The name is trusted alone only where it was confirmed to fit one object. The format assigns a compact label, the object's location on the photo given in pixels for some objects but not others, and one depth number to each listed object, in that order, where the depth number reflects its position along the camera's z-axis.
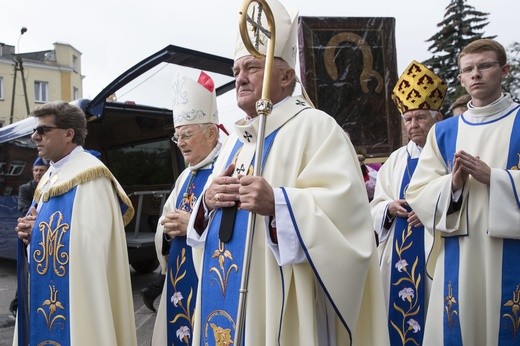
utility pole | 23.62
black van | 8.28
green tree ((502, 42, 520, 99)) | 20.67
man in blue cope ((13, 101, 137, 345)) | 3.32
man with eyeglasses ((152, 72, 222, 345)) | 3.62
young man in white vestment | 2.82
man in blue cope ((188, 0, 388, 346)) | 2.10
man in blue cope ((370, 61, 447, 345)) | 3.82
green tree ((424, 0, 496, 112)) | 21.11
